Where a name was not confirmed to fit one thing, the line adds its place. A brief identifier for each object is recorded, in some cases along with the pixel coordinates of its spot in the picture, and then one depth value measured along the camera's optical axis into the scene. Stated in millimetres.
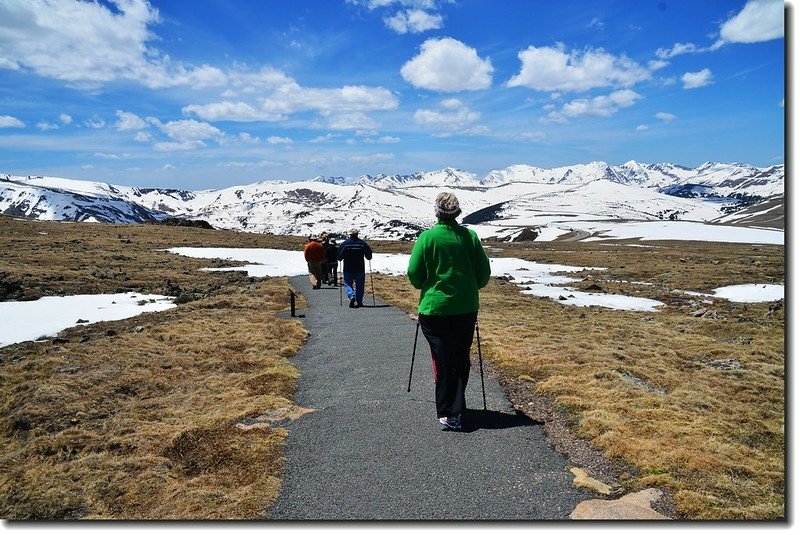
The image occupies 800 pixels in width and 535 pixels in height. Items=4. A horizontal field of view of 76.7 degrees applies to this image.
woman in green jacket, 7438
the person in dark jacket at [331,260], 30234
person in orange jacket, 27781
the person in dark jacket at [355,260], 21188
